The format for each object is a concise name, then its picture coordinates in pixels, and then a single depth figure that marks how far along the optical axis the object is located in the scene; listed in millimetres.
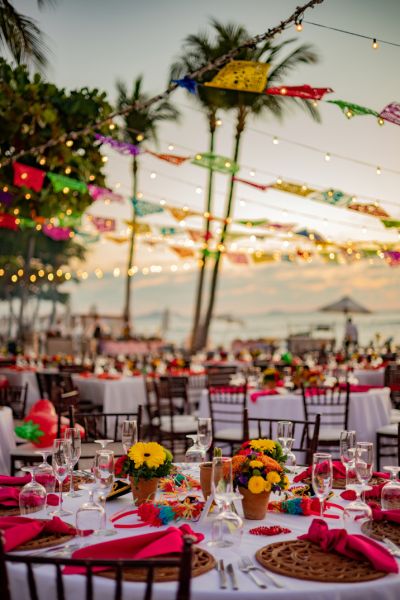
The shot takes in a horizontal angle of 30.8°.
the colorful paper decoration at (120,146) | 9617
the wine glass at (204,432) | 3305
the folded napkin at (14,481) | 3148
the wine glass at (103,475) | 2447
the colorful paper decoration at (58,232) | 13521
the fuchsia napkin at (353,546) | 2117
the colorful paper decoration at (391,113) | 6746
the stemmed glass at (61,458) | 2785
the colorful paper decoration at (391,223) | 11344
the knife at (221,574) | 1989
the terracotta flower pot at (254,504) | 2658
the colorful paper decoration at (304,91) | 6691
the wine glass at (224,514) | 2311
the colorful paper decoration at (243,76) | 6699
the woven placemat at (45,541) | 2295
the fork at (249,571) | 2004
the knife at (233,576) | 1987
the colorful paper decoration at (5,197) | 10422
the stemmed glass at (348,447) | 2802
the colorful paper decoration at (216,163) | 9453
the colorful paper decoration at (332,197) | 10213
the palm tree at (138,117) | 18391
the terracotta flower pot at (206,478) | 2777
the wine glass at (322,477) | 2518
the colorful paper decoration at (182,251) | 16375
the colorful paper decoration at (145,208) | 11730
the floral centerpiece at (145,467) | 2811
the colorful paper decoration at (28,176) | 9734
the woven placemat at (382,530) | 2418
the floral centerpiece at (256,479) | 2635
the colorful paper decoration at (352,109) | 6590
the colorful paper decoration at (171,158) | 9398
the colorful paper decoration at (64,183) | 9891
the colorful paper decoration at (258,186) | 10266
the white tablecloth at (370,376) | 10719
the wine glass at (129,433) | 3199
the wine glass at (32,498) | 2668
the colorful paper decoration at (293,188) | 10203
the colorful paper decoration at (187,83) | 6957
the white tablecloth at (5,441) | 5711
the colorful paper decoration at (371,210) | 10562
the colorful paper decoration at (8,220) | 10914
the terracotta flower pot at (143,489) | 2844
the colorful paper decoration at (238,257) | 16688
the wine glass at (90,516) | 2418
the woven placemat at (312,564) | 2070
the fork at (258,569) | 2014
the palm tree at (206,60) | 15984
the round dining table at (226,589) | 1959
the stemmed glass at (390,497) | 2654
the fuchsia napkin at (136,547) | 2166
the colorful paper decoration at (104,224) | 13441
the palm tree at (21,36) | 9125
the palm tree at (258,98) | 15211
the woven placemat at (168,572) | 2027
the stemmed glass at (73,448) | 2834
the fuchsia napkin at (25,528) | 2297
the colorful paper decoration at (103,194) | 11117
